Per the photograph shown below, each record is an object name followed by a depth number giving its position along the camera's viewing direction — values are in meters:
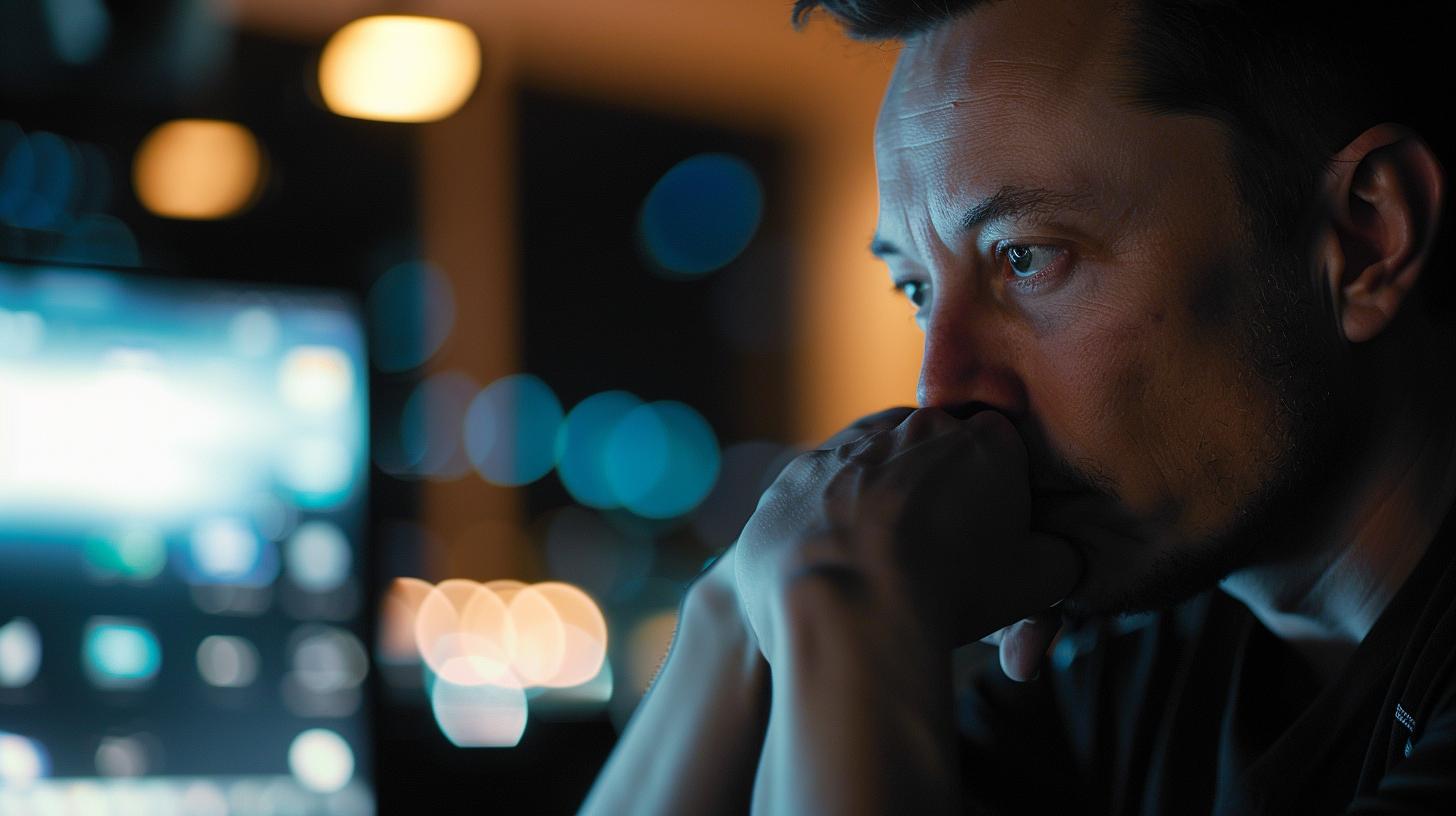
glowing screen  1.26
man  0.84
